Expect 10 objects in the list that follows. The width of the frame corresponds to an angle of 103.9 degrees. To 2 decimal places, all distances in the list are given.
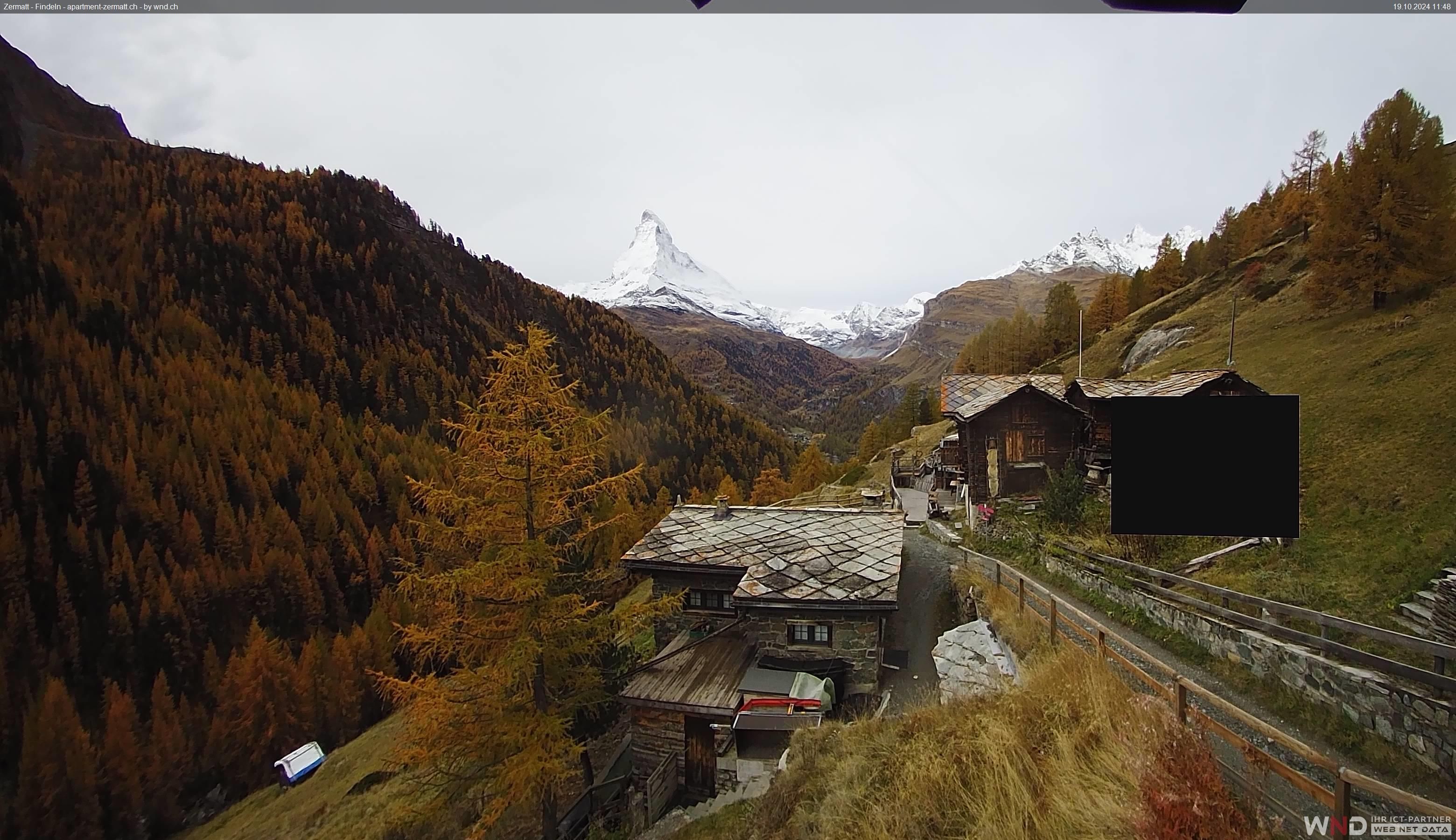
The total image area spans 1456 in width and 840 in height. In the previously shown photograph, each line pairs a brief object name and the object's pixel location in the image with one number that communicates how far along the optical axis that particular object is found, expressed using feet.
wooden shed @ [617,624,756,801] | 47.39
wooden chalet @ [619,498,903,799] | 48.93
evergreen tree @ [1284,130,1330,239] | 183.52
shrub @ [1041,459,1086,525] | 64.69
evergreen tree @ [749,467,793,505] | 227.61
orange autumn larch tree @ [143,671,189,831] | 146.20
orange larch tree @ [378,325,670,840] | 41.65
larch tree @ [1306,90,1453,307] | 83.41
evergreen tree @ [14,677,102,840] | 138.00
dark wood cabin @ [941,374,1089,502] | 87.97
